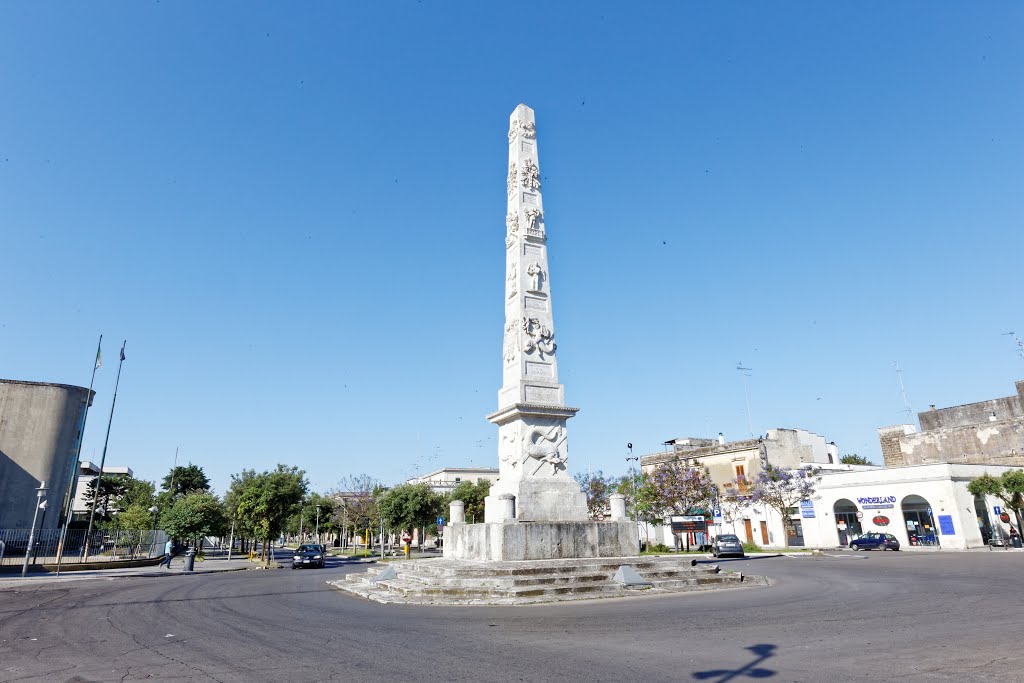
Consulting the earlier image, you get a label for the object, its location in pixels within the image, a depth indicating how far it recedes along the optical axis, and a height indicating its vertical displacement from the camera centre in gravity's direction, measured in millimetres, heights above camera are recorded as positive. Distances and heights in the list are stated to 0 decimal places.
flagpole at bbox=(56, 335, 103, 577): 43250 +5655
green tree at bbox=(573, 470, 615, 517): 47250 +2356
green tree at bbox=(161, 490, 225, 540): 38697 +729
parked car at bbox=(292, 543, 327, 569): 31125 -1526
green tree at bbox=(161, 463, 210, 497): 75250 +6160
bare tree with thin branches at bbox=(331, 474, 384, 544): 52438 +1817
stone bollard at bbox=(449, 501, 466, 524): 16453 +325
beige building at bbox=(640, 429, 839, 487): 48375 +5519
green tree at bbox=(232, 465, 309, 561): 34469 +1551
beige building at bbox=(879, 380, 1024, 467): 42344 +5978
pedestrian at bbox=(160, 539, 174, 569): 29872 -1358
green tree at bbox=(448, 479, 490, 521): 53031 +2538
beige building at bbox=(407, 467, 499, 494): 89038 +7456
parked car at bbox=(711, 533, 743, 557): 31312 -1348
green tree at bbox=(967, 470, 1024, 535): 33688 +1608
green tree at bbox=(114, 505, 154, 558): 35562 +502
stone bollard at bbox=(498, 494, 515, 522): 13680 +386
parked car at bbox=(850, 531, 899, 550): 35438 -1397
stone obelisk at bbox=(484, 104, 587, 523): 14523 +3383
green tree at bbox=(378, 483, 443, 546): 43000 +1326
